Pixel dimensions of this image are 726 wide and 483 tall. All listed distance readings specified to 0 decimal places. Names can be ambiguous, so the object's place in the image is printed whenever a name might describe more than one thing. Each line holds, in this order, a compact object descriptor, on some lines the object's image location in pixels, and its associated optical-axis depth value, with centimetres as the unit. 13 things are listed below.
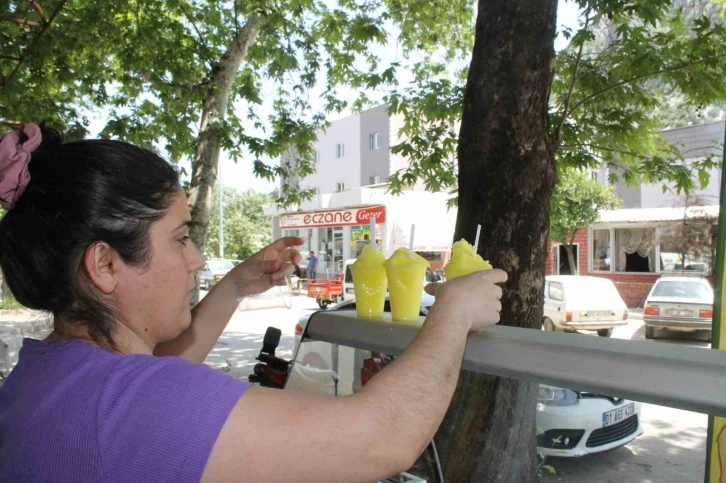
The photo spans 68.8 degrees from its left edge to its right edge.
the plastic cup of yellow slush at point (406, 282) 148
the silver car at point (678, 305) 1029
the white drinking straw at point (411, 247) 147
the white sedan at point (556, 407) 140
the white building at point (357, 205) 2247
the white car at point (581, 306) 1125
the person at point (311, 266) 2211
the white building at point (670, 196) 1205
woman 88
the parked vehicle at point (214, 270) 2517
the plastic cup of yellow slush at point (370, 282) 160
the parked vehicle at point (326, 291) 1819
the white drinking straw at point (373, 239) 167
